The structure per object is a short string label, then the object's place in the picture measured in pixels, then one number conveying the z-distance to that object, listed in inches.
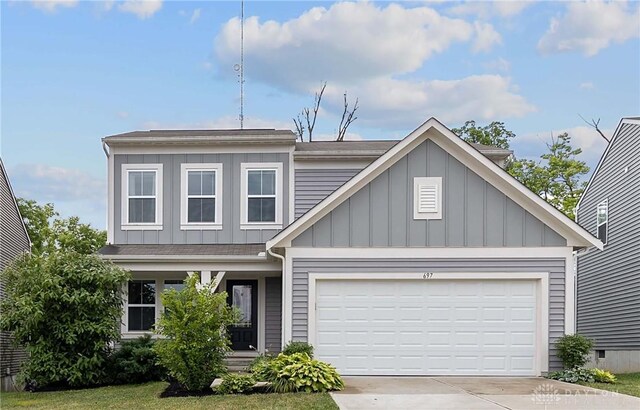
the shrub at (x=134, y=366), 516.4
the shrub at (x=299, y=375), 411.5
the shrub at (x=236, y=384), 411.8
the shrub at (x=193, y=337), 419.5
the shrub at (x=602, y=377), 469.4
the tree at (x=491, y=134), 1288.1
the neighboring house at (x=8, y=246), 633.6
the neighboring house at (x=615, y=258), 669.3
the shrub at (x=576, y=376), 467.8
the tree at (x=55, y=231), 1133.7
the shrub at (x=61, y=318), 503.2
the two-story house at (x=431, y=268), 508.4
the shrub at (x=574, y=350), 487.8
